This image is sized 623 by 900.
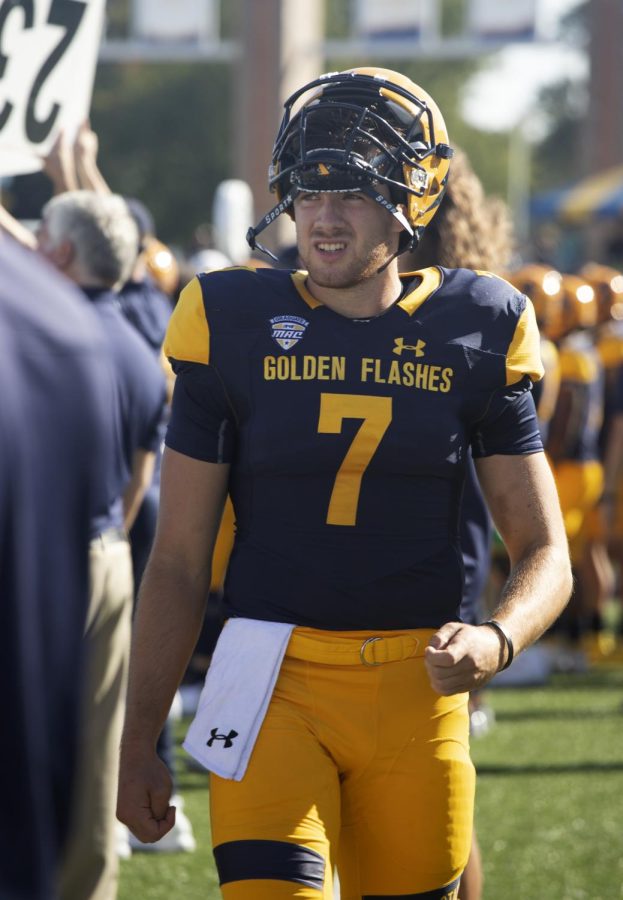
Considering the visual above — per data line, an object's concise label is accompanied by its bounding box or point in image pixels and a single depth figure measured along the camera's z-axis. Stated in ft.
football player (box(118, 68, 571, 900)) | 17.72
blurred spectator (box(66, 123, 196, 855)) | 36.32
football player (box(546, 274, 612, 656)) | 57.82
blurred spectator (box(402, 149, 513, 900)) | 26.35
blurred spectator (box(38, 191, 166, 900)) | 27.94
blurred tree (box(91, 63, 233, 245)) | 310.45
